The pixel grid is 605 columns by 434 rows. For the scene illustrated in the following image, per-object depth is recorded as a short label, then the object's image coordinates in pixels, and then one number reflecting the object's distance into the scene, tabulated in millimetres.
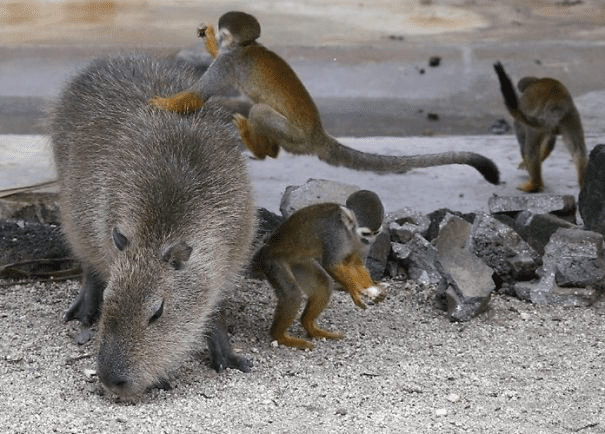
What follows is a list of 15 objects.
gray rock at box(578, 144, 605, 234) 14852
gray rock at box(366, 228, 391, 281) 14219
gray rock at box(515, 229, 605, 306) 13531
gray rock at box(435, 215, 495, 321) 12953
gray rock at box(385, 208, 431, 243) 14641
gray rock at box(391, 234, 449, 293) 14109
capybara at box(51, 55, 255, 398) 10211
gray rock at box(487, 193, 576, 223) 15359
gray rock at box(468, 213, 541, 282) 13797
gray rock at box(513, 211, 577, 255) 14711
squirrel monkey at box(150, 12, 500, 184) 14430
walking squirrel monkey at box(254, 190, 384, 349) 11930
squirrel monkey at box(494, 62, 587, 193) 17391
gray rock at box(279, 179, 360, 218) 14656
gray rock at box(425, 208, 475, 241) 14820
